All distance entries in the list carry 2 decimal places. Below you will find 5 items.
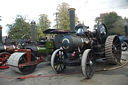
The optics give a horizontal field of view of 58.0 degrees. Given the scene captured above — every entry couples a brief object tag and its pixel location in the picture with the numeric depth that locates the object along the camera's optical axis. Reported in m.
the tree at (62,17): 21.97
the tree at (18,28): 13.81
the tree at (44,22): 26.36
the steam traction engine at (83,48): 3.87
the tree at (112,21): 26.02
